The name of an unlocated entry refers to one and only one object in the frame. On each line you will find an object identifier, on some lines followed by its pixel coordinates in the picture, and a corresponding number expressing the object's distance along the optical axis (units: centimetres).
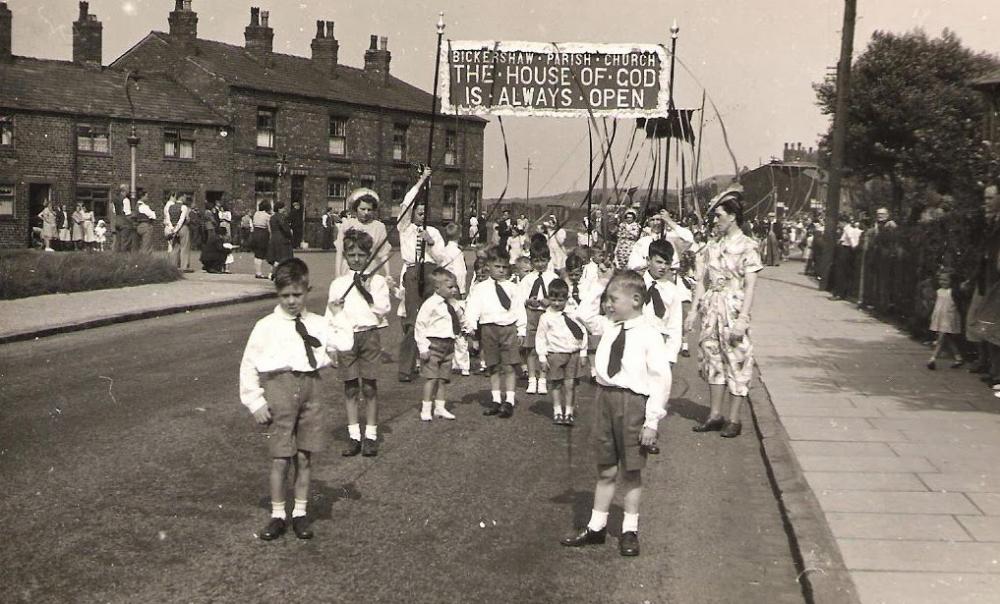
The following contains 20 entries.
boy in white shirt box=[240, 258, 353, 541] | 559
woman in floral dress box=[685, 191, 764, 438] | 830
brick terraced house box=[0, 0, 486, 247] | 3869
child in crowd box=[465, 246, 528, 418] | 927
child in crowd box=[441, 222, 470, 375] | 1155
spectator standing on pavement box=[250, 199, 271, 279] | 2441
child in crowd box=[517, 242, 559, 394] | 978
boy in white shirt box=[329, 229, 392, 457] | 753
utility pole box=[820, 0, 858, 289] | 2402
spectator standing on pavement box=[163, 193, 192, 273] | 2444
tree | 3547
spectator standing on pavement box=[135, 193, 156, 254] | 2472
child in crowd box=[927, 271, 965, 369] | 1185
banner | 1130
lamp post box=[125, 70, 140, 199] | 3102
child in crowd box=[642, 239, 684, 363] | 896
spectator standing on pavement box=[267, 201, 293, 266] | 2283
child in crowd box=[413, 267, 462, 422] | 854
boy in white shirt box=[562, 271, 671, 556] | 552
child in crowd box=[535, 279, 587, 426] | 881
